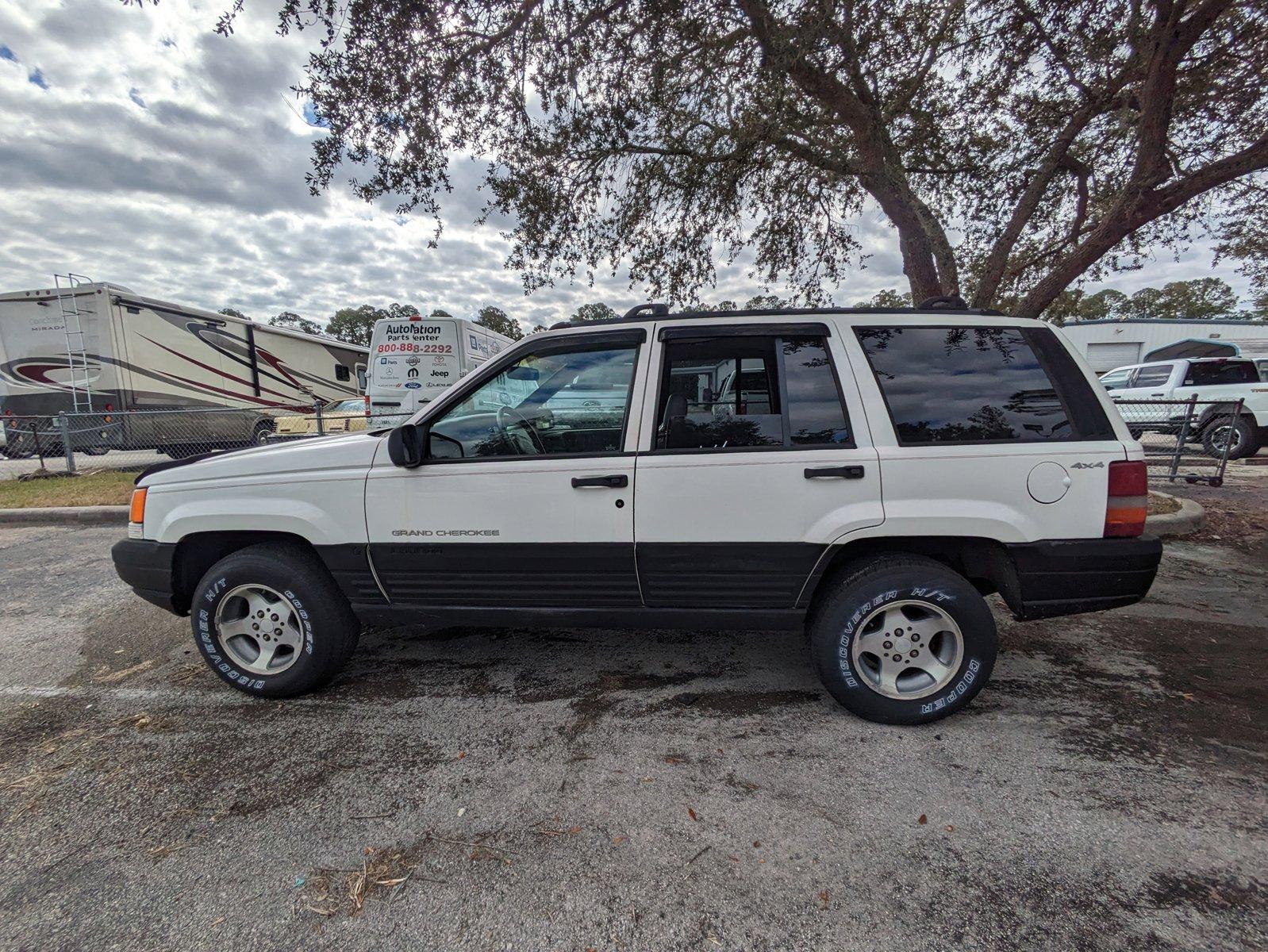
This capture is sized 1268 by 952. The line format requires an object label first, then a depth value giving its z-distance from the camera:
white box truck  10.66
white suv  2.47
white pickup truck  9.48
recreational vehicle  10.49
